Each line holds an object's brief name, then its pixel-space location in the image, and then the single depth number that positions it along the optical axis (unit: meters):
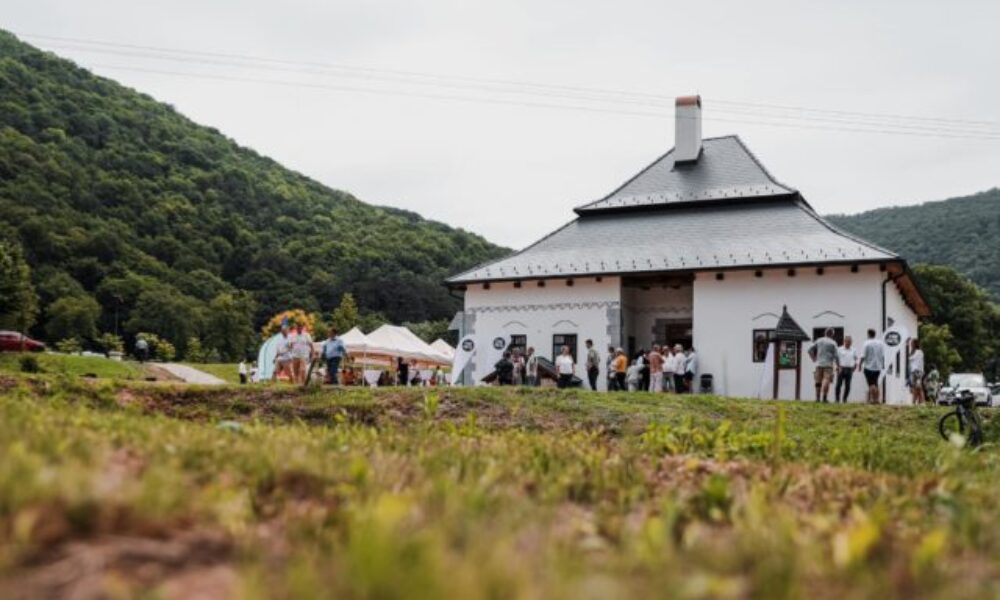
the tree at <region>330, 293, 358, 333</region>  78.81
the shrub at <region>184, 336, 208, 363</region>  68.00
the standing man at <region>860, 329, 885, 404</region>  24.02
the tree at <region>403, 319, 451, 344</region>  81.00
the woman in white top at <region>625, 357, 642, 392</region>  28.66
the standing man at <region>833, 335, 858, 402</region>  24.95
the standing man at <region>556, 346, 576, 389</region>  28.55
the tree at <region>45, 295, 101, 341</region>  67.31
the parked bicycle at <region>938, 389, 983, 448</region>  13.68
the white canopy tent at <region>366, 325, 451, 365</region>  39.00
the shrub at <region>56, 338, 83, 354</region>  59.17
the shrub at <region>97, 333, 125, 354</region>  64.39
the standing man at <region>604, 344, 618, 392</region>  29.47
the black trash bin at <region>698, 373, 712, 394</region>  30.98
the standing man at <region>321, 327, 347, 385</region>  24.11
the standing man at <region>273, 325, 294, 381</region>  23.97
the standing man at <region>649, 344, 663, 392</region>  28.45
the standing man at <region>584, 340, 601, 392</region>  29.55
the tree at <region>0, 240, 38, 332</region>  56.38
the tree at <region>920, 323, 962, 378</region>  65.50
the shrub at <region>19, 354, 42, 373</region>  24.80
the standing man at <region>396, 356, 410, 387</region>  37.69
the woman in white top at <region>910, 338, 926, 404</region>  29.33
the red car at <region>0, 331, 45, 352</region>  50.34
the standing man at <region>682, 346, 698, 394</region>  28.66
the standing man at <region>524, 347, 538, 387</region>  30.20
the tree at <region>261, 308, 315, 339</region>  70.26
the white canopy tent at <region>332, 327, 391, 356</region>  38.12
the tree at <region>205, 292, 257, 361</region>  75.12
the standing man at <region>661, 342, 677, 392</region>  28.50
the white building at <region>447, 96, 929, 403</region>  30.56
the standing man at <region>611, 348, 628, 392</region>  28.86
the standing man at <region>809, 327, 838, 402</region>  24.11
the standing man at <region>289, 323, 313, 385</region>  23.92
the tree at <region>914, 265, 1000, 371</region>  72.00
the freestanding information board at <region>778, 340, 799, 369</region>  29.43
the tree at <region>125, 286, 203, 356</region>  72.94
